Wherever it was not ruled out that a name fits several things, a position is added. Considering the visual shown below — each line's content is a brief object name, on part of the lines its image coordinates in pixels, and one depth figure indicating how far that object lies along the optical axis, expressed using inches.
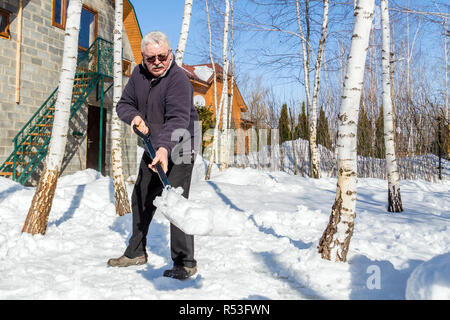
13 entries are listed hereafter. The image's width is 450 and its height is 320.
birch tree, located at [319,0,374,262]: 118.6
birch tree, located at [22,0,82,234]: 155.9
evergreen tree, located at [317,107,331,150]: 530.0
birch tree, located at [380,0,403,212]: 241.9
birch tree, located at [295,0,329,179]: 432.5
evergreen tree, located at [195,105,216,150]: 770.2
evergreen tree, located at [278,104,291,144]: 787.8
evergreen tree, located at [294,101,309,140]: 577.9
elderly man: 103.2
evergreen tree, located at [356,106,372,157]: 499.5
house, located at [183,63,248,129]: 919.0
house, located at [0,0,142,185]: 336.8
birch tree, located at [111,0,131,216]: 214.1
